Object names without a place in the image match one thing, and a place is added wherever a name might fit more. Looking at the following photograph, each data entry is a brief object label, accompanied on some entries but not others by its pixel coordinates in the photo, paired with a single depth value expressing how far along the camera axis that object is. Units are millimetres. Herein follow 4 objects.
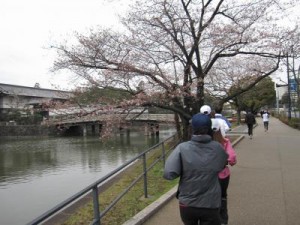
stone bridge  7776
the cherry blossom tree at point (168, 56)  7678
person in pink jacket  2715
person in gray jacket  1921
